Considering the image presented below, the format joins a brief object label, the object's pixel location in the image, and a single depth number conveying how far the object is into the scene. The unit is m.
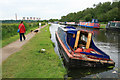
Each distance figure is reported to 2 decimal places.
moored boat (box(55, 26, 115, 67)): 4.87
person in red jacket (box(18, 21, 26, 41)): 7.96
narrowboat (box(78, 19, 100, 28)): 28.88
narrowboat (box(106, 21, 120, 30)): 22.37
